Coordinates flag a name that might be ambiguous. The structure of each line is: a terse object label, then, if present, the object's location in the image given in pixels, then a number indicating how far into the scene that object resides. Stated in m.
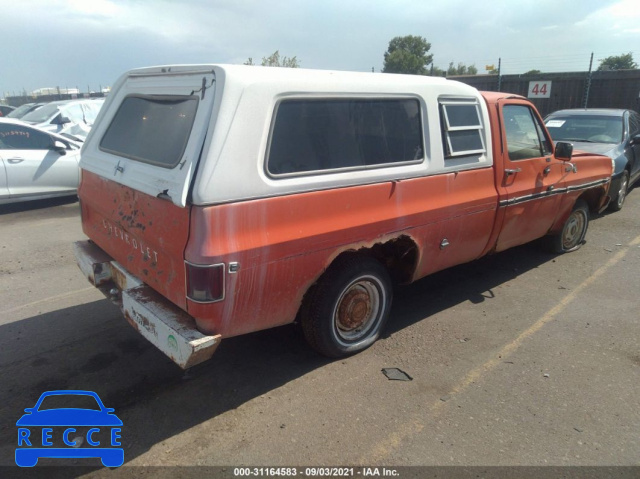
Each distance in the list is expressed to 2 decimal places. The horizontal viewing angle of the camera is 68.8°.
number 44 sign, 16.40
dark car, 7.54
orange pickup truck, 2.61
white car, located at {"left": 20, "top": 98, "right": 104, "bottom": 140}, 11.38
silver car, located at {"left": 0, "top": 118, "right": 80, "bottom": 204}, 7.68
